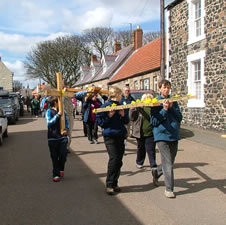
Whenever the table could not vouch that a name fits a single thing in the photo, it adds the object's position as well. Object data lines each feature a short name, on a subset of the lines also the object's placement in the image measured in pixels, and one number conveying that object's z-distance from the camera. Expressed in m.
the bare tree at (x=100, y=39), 47.44
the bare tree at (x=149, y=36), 48.00
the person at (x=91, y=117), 8.89
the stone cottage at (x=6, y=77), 56.12
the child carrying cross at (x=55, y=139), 5.35
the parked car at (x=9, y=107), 17.67
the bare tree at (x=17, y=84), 91.52
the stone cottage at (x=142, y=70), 20.00
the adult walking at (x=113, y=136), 4.60
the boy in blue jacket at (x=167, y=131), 4.35
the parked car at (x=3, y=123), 10.27
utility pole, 13.95
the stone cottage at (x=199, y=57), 11.62
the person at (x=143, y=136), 5.51
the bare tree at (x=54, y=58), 44.09
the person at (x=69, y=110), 7.96
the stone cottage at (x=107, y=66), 30.78
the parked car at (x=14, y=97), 22.05
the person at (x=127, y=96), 7.63
